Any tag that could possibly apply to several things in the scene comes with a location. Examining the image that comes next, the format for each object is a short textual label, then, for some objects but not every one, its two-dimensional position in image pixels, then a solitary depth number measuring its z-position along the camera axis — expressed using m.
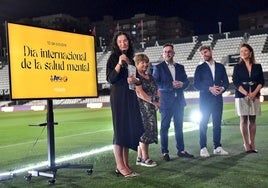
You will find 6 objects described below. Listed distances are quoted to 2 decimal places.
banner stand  4.08
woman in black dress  3.95
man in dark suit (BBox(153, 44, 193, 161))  5.14
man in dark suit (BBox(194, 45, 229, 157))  5.42
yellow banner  3.73
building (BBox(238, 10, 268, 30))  75.39
